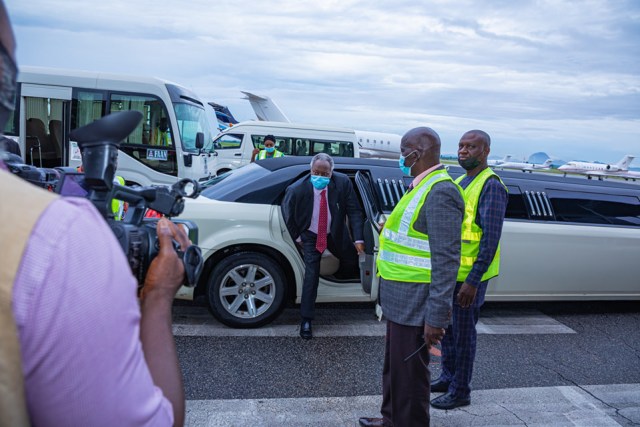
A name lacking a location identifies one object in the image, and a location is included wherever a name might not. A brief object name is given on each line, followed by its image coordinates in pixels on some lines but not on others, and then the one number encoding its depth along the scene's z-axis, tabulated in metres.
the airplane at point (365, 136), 31.88
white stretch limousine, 4.82
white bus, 10.19
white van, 17.44
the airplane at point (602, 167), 59.41
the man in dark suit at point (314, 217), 4.76
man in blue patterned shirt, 3.44
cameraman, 0.69
